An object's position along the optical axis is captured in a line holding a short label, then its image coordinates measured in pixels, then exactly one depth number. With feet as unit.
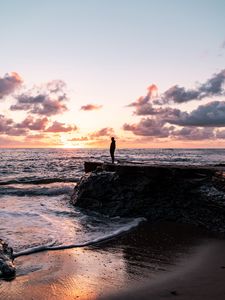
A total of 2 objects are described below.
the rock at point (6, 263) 15.33
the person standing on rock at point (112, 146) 46.74
